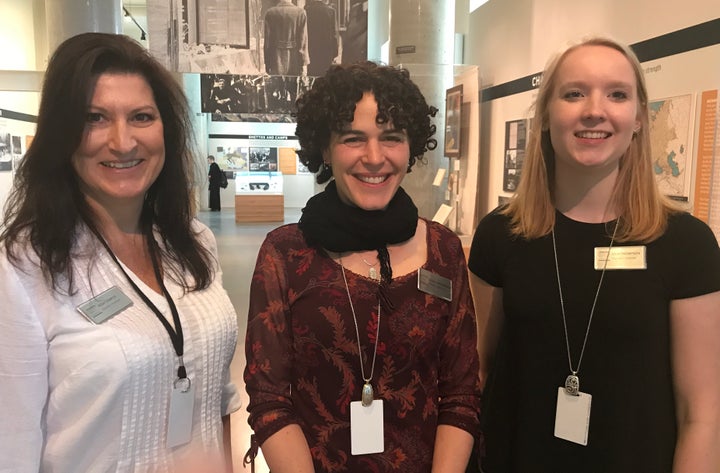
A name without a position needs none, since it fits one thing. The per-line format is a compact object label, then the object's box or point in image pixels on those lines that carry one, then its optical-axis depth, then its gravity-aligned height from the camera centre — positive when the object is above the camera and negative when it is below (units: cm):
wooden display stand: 1546 -123
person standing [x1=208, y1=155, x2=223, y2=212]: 1689 -64
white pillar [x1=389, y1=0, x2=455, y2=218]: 483 +105
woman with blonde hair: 142 -36
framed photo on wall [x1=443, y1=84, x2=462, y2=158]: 454 +38
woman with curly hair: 138 -39
